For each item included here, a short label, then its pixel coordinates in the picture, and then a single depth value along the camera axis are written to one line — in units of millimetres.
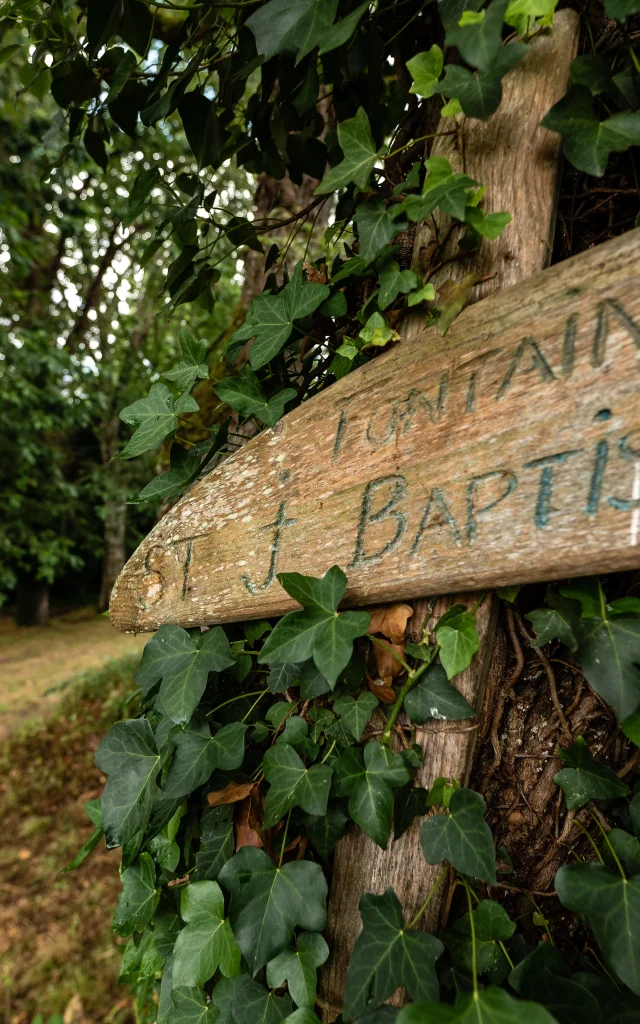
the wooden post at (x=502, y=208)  706
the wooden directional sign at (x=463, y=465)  568
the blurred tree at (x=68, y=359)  4422
